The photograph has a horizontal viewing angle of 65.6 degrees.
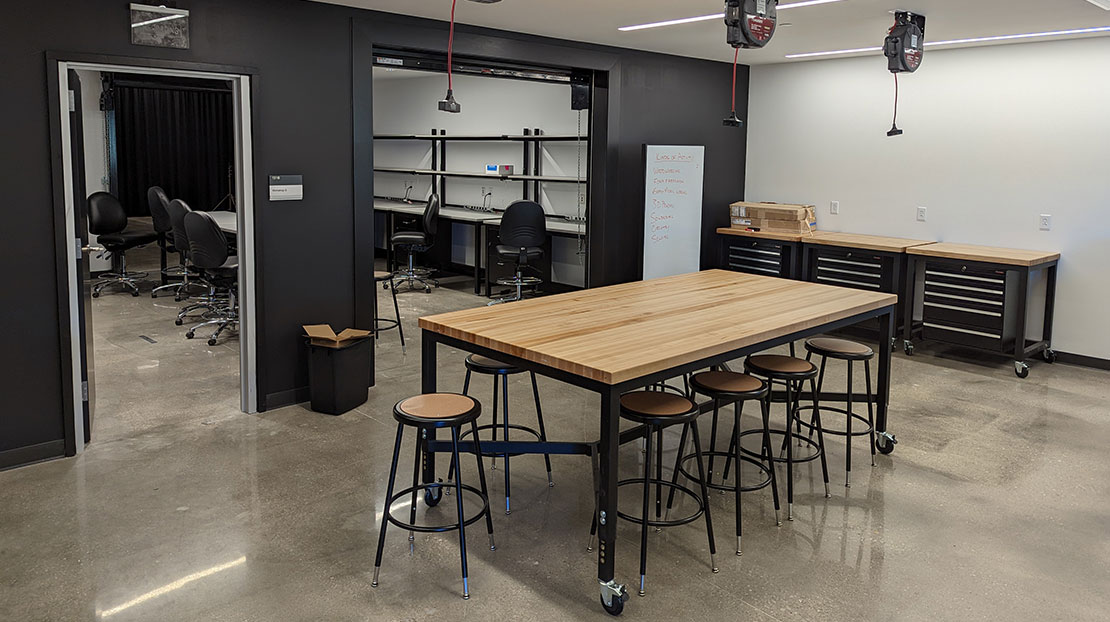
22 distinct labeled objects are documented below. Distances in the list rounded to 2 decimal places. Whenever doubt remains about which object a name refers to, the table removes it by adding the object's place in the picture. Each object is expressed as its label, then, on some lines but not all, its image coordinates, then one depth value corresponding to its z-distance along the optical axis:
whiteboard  7.36
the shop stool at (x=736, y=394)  3.48
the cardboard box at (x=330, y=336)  4.95
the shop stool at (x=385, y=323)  6.27
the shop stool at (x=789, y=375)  3.85
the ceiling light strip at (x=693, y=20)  4.78
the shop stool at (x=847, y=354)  4.12
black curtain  10.86
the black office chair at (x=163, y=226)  8.41
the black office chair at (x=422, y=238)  8.71
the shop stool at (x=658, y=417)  3.14
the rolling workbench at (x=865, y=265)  6.73
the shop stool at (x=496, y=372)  3.78
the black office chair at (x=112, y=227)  8.32
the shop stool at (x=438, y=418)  2.98
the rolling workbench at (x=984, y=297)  6.16
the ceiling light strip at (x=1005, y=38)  5.77
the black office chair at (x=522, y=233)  8.00
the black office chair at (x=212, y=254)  6.62
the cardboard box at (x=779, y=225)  7.55
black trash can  4.96
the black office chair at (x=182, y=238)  7.51
